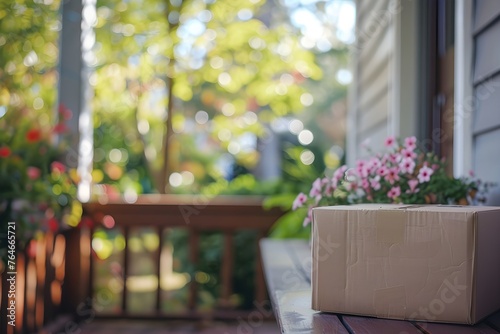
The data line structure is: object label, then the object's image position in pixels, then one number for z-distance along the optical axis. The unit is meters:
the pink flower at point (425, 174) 1.56
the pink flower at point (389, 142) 1.74
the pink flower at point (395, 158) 1.66
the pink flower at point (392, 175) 1.62
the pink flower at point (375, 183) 1.62
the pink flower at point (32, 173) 2.66
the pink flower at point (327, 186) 1.68
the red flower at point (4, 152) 2.56
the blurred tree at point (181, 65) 5.27
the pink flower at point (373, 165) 1.65
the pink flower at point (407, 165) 1.61
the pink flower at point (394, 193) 1.59
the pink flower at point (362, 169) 1.65
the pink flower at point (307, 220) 1.58
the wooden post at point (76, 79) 3.38
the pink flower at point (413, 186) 1.59
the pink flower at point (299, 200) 1.69
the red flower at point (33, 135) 2.86
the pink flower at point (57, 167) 3.00
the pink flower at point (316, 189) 1.66
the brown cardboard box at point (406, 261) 1.12
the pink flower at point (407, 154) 1.64
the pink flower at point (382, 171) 1.63
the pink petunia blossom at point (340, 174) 1.68
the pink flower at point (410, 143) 1.66
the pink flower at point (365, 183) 1.65
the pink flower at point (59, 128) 3.09
